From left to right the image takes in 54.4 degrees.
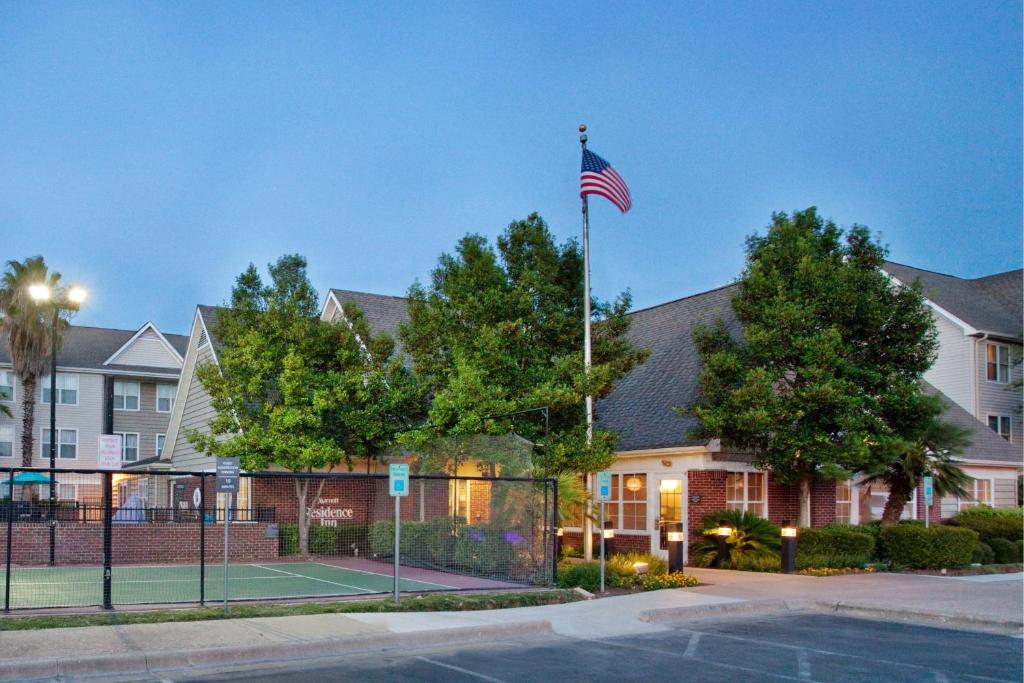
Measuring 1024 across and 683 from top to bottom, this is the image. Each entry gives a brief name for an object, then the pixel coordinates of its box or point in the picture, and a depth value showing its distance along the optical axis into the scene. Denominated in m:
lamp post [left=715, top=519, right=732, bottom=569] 24.09
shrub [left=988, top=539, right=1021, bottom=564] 26.69
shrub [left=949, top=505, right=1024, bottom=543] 27.64
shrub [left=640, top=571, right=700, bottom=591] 19.61
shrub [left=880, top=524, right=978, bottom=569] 24.16
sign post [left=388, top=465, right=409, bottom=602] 16.34
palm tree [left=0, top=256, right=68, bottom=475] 38.53
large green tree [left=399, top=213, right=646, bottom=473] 22.70
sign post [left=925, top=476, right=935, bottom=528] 23.22
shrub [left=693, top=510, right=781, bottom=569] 24.09
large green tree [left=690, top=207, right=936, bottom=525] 23.09
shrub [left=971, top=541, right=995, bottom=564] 25.78
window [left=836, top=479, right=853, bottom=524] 27.63
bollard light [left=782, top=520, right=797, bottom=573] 23.19
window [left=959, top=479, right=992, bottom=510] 32.56
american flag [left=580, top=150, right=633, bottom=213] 22.62
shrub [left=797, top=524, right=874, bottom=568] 23.80
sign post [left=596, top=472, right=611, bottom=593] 18.45
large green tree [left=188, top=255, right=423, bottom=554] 26.58
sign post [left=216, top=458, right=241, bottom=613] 15.12
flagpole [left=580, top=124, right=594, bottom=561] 21.77
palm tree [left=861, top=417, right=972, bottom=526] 24.42
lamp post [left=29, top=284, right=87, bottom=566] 23.70
